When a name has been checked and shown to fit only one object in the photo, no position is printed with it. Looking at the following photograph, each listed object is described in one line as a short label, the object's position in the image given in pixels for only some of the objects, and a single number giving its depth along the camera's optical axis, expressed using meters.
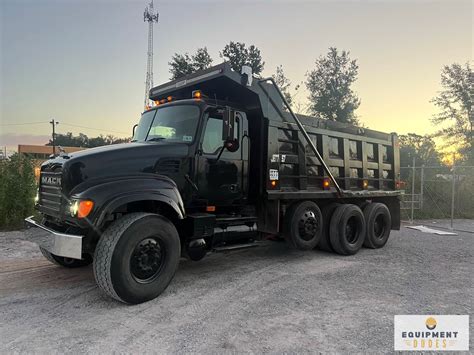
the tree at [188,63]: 25.72
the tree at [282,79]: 28.89
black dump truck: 3.68
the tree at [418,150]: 32.98
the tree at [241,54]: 27.77
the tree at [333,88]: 30.02
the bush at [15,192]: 8.00
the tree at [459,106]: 27.27
